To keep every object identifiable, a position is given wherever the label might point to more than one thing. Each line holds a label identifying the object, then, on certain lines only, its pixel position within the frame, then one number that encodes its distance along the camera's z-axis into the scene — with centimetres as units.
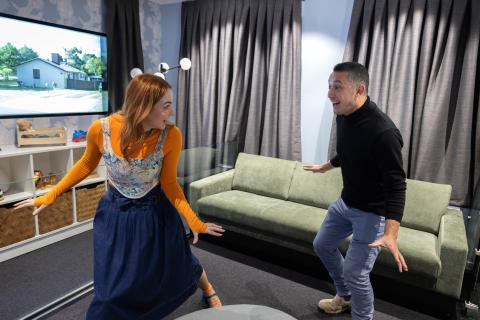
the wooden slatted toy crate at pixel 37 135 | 287
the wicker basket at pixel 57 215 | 291
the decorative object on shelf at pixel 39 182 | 294
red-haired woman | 149
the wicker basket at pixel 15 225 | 262
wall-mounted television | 283
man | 155
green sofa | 210
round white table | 190
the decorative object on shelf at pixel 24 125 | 291
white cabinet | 263
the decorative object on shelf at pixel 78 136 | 331
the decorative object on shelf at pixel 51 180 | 303
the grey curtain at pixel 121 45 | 359
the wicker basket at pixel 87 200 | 320
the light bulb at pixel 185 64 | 317
